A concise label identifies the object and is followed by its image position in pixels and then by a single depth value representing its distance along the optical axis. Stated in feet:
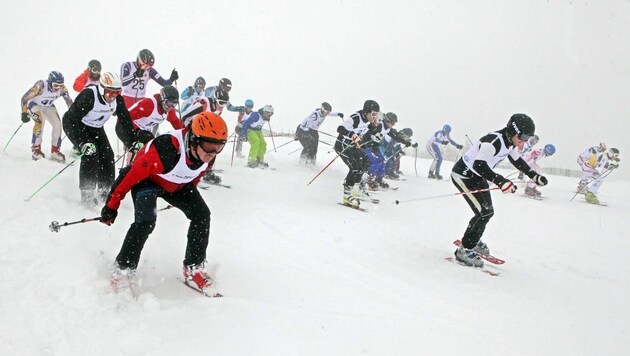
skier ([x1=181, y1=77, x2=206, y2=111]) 36.07
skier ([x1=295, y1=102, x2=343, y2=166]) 44.91
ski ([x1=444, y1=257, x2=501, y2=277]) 20.77
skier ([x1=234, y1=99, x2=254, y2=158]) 43.24
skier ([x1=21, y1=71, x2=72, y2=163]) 25.88
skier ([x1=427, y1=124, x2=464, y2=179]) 54.60
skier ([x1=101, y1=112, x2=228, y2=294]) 11.64
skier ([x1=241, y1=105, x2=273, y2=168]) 41.06
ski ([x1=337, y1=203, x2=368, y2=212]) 30.36
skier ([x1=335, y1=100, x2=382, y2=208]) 31.14
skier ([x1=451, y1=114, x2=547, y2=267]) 20.68
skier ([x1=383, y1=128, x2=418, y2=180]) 47.52
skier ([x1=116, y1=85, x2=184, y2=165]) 20.99
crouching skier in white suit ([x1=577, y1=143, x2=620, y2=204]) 48.16
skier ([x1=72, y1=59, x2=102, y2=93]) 25.31
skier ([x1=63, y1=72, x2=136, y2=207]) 18.08
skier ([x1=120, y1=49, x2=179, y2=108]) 26.45
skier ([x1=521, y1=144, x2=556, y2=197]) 47.52
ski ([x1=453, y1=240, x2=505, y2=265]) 22.17
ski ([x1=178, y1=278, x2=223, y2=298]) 13.08
